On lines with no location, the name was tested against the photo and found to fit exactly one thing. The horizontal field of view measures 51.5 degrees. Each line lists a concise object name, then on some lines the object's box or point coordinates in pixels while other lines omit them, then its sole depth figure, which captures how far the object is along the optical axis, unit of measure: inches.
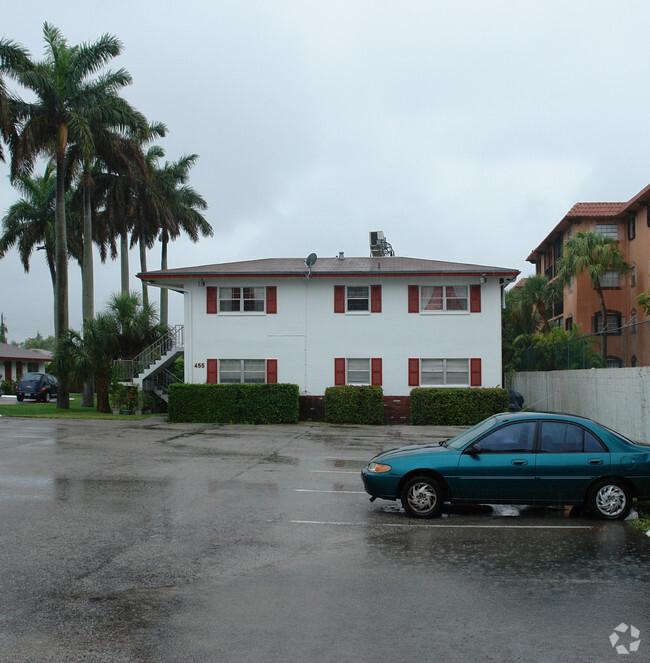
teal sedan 350.9
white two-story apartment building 1053.2
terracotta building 1413.6
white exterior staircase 1104.8
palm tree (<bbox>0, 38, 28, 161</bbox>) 1125.1
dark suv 1593.3
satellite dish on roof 1092.3
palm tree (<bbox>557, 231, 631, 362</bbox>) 1401.3
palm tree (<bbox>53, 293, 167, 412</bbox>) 1082.7
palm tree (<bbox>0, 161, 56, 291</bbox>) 1702.8
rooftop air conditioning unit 1293.1
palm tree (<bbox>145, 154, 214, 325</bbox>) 1696.7
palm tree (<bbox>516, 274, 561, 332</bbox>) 1610.7
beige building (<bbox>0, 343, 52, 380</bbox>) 2258.6
